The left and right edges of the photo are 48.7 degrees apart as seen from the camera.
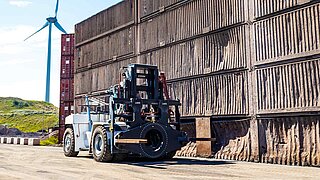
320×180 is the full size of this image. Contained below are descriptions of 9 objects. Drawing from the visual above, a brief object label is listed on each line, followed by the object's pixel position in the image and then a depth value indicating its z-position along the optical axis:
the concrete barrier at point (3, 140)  39.97
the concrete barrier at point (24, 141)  34.38
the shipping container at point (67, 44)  34.59
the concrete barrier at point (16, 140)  36.62
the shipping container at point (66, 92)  33.59
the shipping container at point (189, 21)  16.77
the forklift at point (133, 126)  12.38
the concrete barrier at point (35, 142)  32.38
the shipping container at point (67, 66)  34.19
